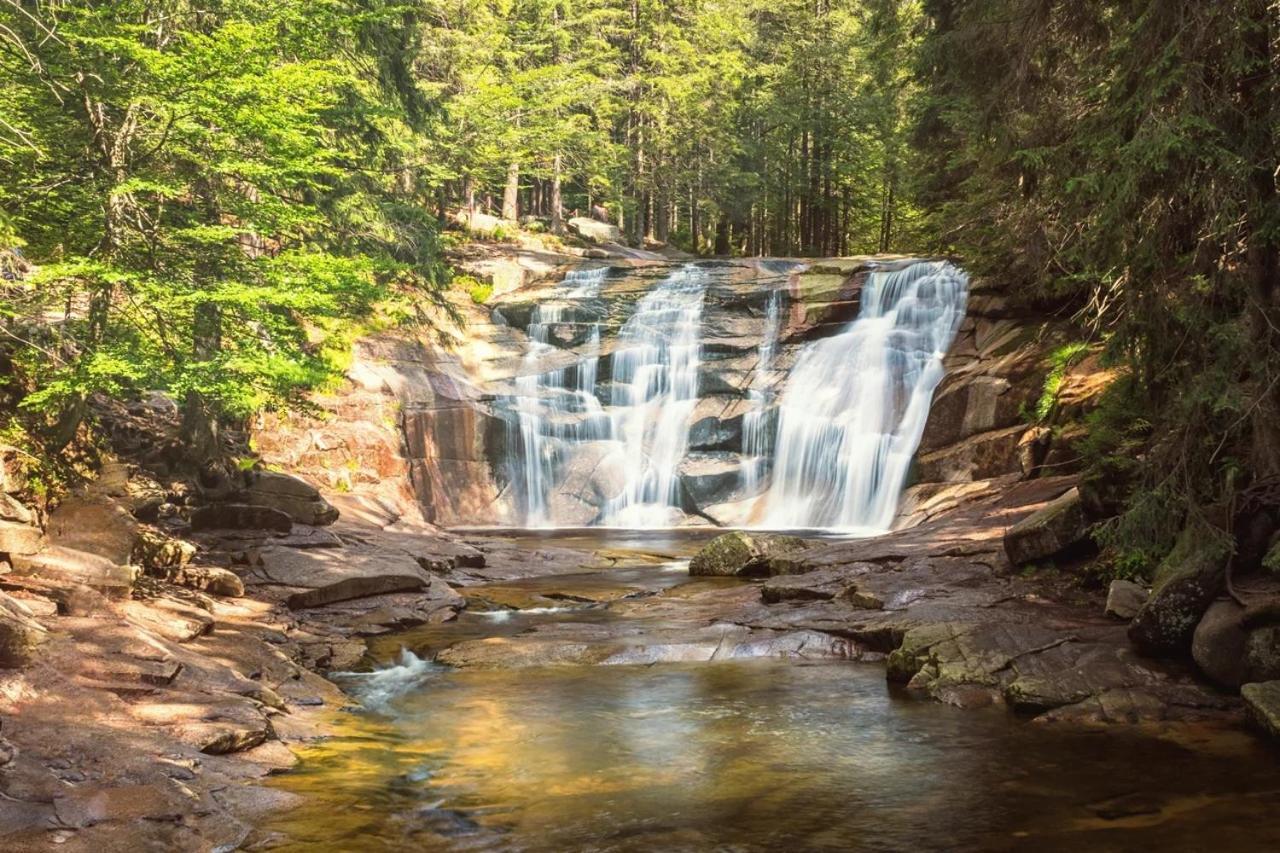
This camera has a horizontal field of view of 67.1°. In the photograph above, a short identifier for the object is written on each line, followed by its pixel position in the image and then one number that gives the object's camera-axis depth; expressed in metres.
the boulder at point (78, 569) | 8.92
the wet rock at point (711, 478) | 22.84
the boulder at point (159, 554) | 11.02
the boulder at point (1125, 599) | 9.49
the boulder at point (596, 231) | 40.03
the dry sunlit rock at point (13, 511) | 9.41
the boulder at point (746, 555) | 14.73
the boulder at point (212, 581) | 11.34
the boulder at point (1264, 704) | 7.24
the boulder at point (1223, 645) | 8.02
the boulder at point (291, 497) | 15.58
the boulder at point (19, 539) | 8.79
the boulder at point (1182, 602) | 8.47
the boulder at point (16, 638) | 6.86
